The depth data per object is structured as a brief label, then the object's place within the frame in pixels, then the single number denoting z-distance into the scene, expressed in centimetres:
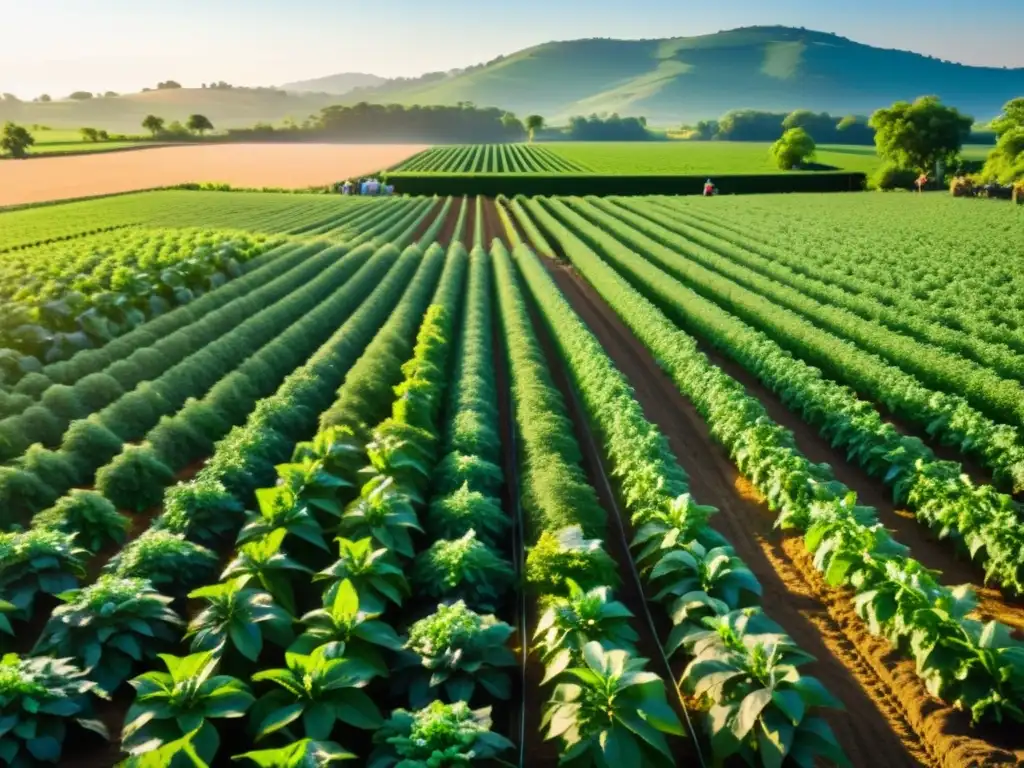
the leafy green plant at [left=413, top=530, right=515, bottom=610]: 756
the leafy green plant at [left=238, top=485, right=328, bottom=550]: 812
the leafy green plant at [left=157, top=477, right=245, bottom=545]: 881
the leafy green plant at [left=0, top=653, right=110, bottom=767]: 571
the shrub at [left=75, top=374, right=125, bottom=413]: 1407
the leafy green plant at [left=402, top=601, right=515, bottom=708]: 623
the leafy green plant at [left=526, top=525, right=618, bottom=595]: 754
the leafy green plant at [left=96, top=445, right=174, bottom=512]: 1055
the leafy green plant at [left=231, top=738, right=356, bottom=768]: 475
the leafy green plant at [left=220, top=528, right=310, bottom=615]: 729
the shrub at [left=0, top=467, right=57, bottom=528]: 994
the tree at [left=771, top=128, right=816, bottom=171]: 7538
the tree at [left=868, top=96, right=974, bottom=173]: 6272
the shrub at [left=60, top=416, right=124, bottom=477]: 1161
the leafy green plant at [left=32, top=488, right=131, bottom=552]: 912
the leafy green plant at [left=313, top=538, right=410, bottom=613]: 707
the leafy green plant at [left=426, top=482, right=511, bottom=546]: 865
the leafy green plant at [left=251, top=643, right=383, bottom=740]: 557
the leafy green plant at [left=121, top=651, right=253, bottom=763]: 543
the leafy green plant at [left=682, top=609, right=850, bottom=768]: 553
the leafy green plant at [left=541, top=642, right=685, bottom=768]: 532
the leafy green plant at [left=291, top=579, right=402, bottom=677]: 627
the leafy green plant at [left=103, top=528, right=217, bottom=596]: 779
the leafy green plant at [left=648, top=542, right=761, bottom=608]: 743
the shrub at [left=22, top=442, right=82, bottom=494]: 1065
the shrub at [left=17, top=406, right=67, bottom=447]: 1248
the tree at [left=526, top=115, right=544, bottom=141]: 15505
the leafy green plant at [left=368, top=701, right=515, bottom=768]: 503
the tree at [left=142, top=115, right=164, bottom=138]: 13850
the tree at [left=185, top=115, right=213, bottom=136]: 14550
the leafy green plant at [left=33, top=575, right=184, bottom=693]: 665
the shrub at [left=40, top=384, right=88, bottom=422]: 1339
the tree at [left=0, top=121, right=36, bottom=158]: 8938
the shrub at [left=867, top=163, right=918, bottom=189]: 6550
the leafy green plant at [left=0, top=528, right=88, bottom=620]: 766
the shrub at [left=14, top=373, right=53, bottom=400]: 1440
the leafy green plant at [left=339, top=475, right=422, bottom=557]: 807
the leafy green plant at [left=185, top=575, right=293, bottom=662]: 645
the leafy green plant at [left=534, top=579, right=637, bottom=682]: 643
